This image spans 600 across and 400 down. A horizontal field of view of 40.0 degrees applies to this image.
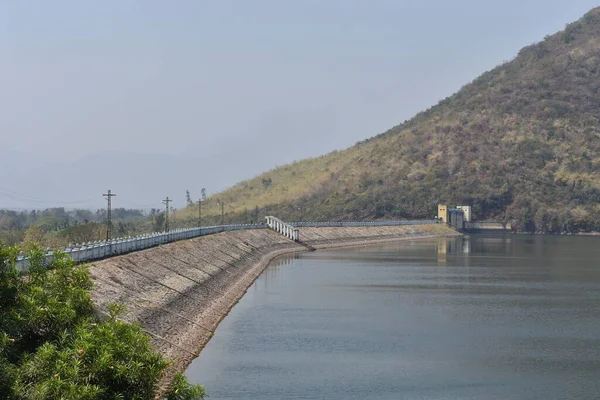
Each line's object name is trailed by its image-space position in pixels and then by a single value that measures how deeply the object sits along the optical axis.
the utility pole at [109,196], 85.15
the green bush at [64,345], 24.84
